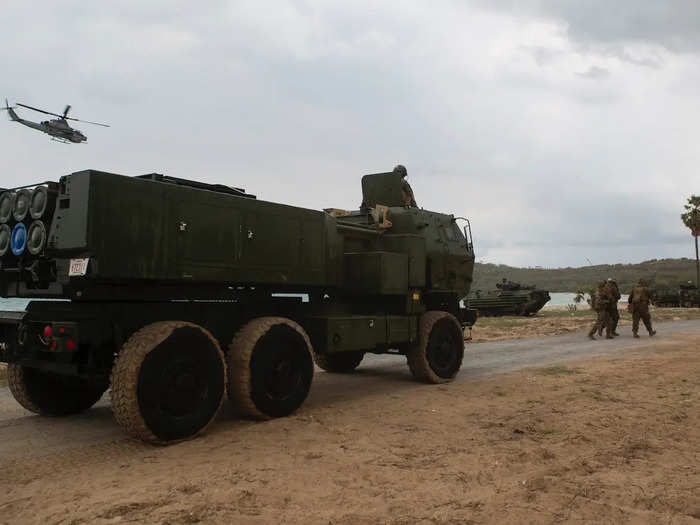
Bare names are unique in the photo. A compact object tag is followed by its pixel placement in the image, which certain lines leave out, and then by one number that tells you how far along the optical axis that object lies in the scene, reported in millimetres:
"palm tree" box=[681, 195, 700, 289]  49875
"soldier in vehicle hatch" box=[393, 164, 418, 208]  10172
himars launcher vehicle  5410
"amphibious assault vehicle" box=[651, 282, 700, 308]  40000
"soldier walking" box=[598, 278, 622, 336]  17578
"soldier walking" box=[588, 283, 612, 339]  17484
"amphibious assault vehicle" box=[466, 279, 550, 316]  31031
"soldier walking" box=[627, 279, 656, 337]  17547
